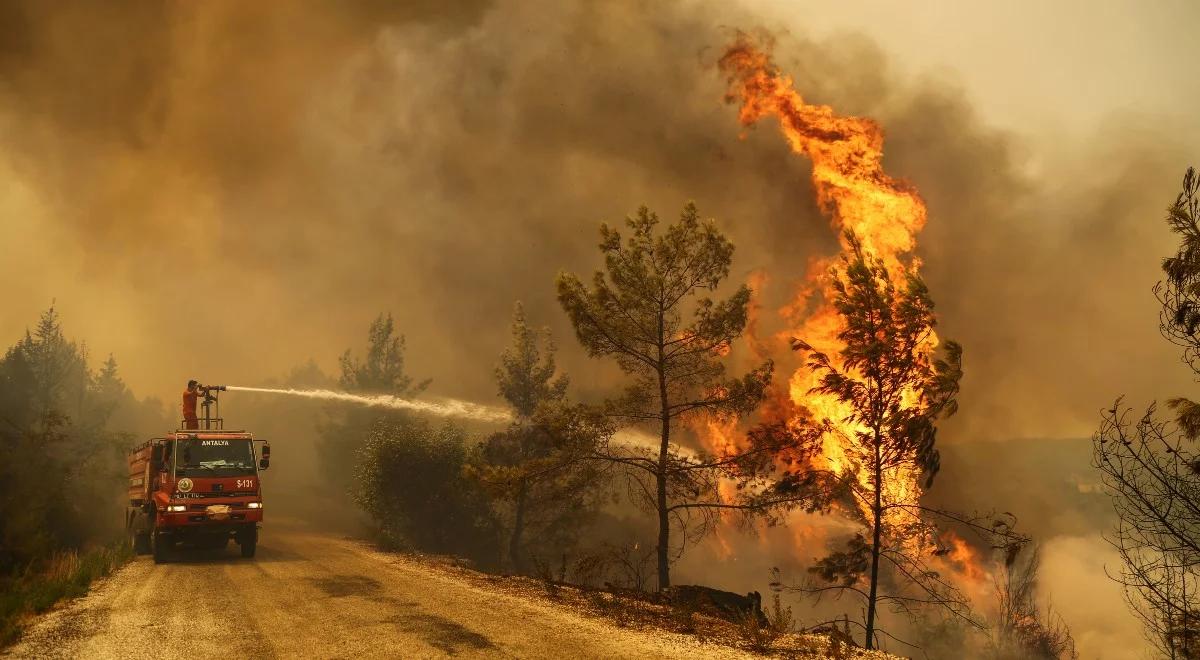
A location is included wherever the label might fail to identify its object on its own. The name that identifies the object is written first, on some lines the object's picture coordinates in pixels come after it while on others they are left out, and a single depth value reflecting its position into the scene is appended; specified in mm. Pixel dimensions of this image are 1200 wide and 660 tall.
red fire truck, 19922
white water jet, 30500
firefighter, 23797
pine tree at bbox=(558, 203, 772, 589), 19406
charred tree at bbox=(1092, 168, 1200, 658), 9023
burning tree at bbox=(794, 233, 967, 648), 14711
